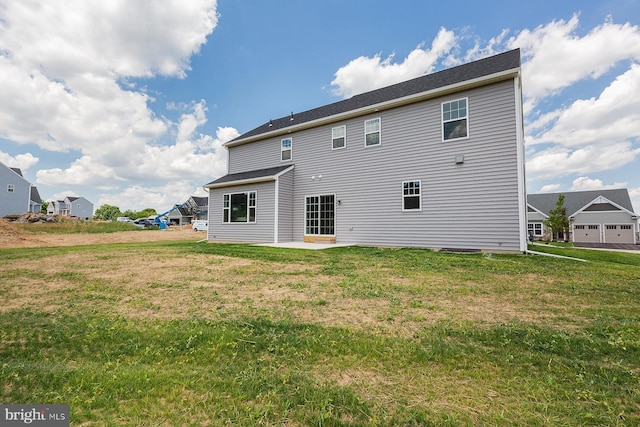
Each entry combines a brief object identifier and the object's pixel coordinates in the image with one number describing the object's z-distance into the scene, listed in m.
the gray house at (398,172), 8.92
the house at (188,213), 48.12
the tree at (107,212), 79.56
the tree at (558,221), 26.69
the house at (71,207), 59.34
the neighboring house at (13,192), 30.61
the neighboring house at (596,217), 28.38
